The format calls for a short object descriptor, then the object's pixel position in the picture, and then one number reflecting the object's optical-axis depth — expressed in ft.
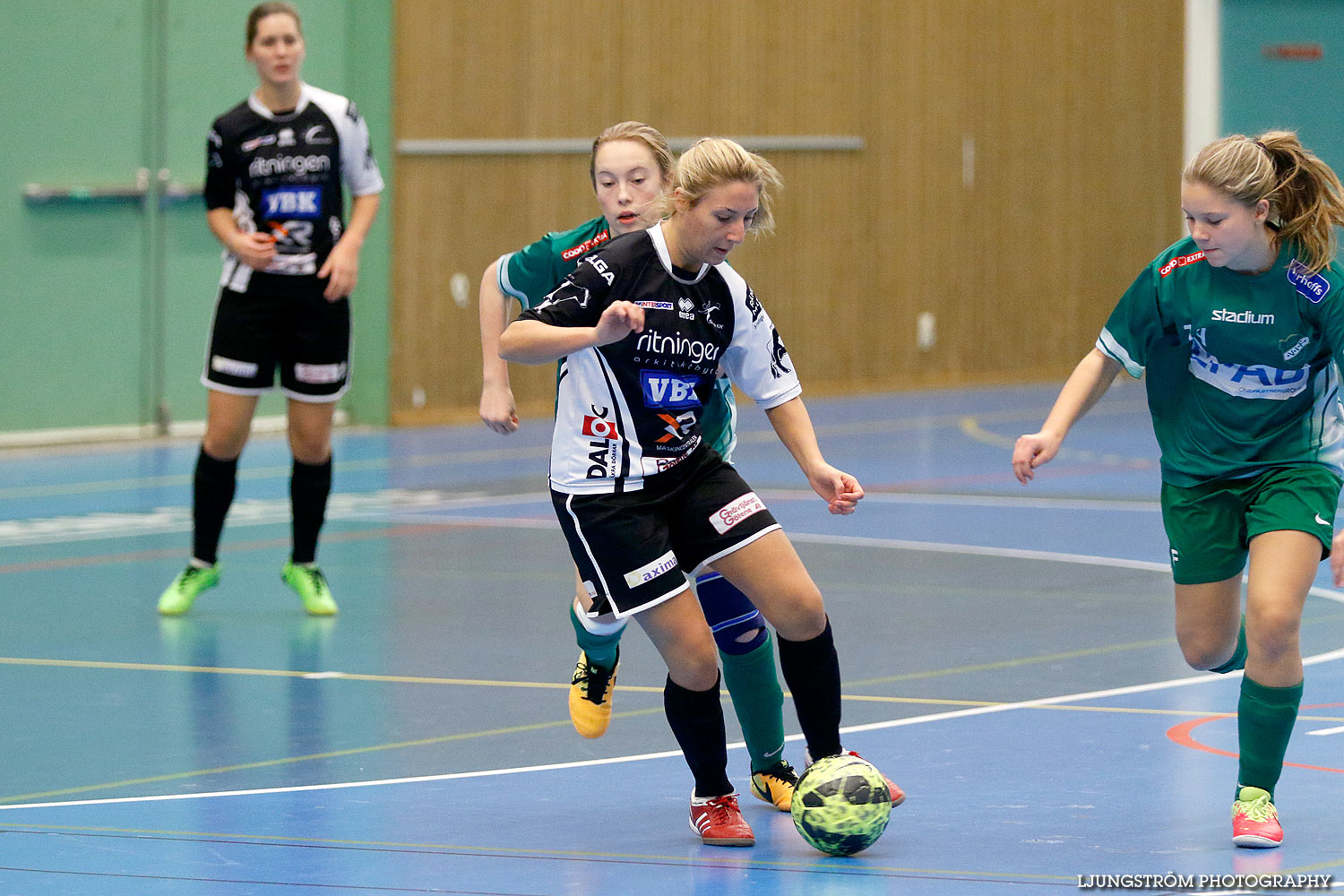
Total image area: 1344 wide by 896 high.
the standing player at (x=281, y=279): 47.37
